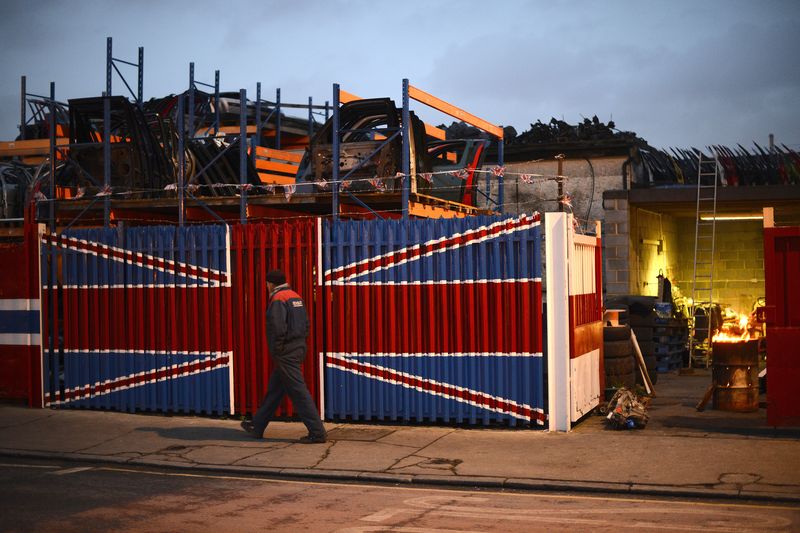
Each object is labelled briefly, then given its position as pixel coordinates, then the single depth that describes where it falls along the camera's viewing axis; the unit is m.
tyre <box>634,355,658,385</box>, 15.34
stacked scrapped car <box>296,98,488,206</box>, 15.51
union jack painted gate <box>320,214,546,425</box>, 11.31
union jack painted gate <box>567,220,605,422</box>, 11.45
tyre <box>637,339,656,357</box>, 15.46
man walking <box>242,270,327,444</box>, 10.73
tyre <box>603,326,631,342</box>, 13.19
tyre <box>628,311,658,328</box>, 16.19
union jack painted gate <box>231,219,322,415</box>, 12.11
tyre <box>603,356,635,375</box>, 13.25
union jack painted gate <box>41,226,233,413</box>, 12.56
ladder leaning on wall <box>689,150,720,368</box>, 19.80
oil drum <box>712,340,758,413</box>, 12.41
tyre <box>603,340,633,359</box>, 13.23
